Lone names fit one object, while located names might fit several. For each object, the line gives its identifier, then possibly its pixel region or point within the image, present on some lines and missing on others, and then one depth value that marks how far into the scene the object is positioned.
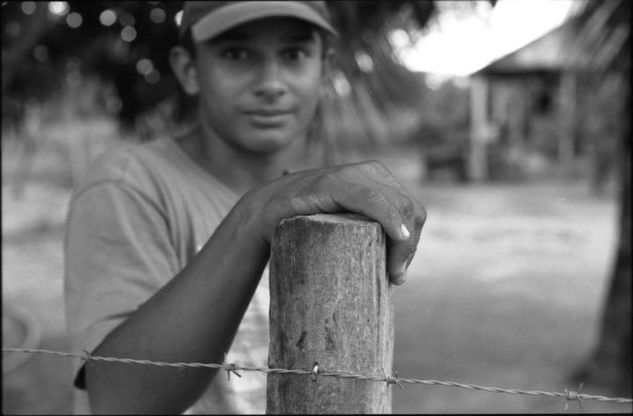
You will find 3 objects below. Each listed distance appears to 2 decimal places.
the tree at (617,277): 3.58
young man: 1.07
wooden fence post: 0.95
